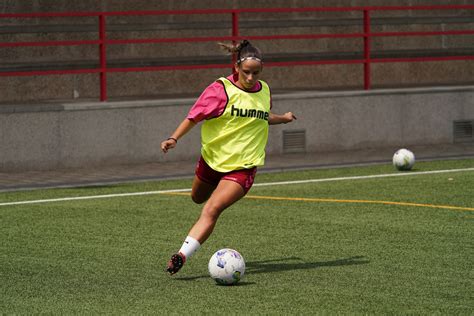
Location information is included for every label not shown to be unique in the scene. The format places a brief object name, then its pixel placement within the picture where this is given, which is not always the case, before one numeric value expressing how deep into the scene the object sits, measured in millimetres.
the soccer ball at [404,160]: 17047
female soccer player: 10008
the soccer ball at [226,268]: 9422
